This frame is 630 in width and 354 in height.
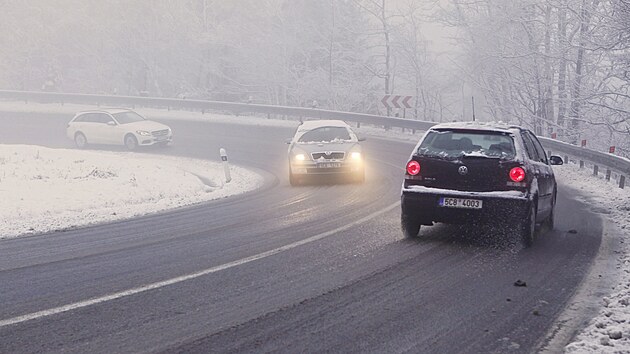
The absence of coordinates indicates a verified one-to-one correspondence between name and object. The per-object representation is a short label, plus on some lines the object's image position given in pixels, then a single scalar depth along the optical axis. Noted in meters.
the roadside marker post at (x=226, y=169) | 17.88
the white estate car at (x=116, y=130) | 27.00
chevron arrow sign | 32.28
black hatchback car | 8.66
